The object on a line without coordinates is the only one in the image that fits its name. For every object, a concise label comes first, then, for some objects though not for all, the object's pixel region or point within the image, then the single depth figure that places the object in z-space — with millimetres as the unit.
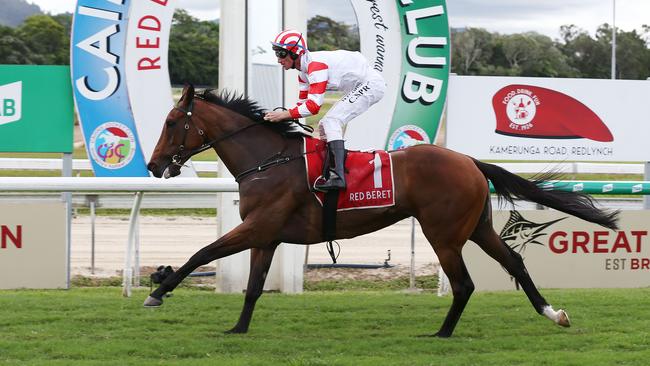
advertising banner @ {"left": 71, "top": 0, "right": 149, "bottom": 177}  15414
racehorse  11594
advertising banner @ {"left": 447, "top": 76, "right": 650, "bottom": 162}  15969
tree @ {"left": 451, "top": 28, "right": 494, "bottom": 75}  55687
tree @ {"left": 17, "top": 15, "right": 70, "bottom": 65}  58094
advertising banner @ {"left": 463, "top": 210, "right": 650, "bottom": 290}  15102
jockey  11445
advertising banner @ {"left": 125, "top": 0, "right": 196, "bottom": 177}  15687
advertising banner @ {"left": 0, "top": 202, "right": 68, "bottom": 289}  14055
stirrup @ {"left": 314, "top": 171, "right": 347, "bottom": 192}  11484
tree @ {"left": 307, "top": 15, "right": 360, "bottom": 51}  48200
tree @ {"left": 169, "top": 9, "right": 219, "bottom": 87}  45906
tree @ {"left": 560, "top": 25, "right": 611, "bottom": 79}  64687
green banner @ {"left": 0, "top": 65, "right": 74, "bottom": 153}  14797
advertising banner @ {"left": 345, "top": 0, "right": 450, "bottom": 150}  16281
